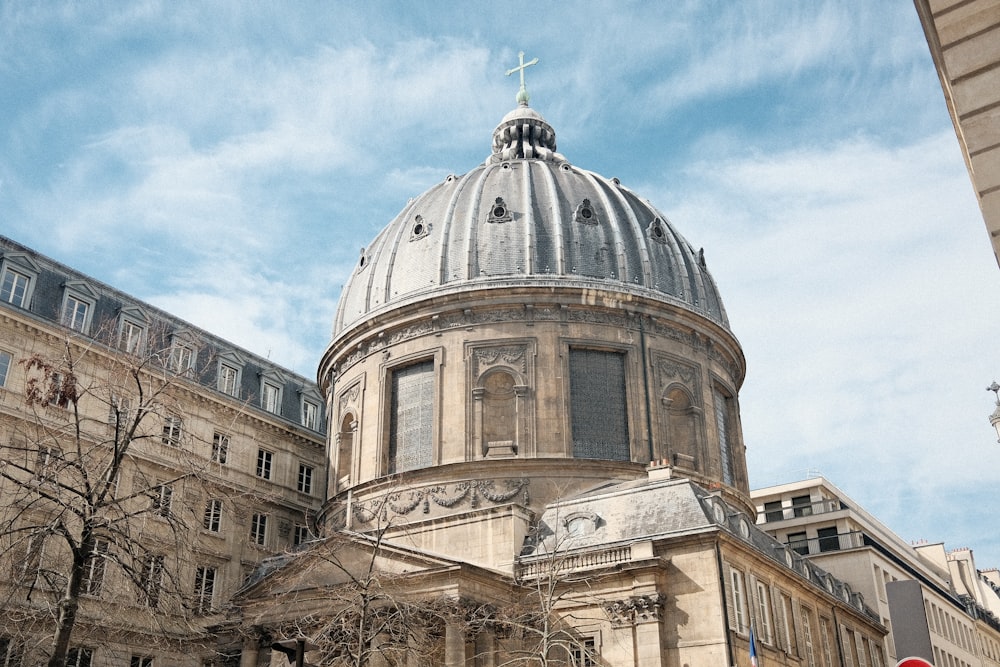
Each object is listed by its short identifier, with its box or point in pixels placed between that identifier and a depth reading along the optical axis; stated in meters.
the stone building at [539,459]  31.59
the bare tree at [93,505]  17.27
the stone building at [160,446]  19.94
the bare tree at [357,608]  26.92
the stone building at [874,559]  54.94
